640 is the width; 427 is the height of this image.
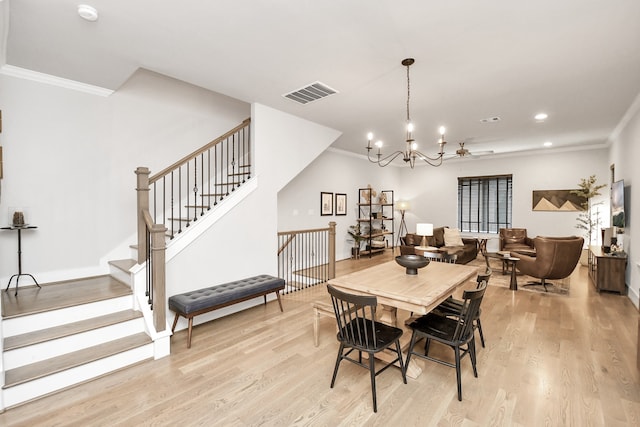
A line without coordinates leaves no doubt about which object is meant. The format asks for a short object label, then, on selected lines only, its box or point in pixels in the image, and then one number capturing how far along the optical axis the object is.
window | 8.92
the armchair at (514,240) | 7.73
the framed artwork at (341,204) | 8.34
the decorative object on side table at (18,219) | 3.35
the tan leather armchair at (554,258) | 4.98
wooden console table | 4.92
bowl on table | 3.08
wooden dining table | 2.42
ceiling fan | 8.41
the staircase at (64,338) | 2.39
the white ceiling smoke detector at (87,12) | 2.33
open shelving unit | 8.99
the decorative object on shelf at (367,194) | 9.16
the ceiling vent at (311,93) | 3.88
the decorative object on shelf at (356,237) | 8.46
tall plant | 7.23
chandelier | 3.13
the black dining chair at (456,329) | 2.31
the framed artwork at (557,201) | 7.80
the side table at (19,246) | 3.27
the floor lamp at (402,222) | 10.18
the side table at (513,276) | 5.32
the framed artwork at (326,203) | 7.82
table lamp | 5.82
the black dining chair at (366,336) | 2.19
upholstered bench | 3.24
